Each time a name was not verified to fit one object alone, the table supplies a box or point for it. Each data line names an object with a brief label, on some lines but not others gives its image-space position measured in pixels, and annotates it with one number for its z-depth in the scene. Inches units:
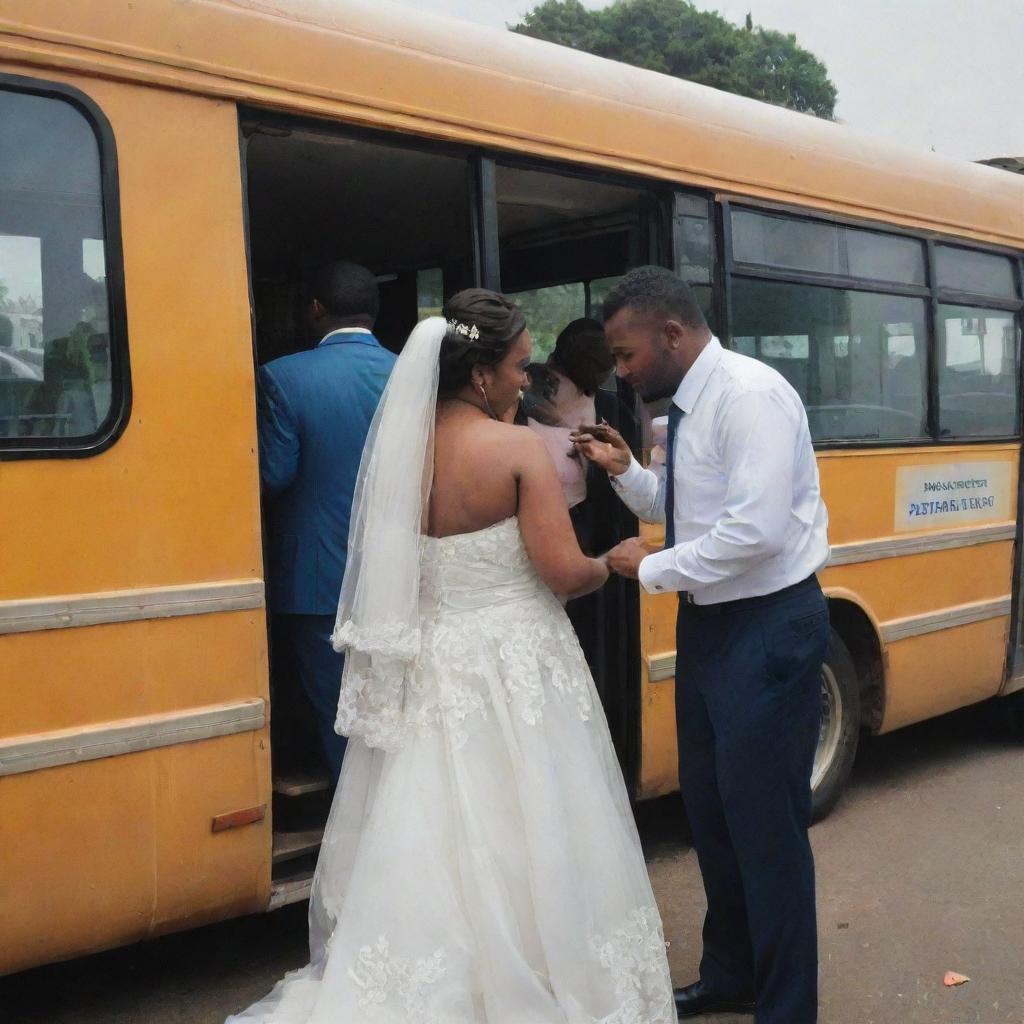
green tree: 1786.4
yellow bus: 118.0
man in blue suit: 144.1
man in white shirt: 117.4
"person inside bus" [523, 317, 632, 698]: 173.9
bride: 118.3
